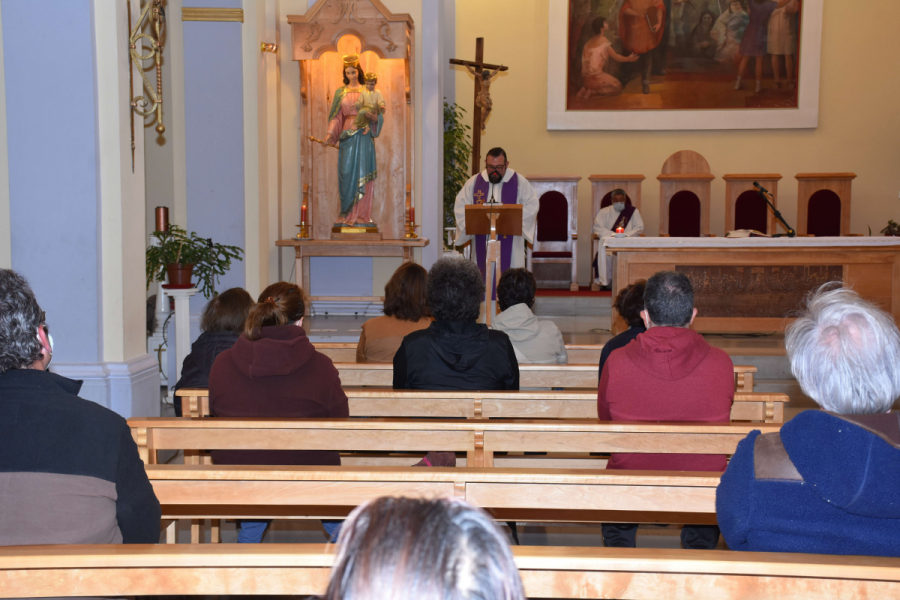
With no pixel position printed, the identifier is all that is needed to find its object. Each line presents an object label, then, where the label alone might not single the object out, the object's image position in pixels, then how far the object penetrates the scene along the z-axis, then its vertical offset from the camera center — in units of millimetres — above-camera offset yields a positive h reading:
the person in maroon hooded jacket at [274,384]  2916 -563
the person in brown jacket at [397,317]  4031 -434
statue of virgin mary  8484 +882
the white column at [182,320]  5586 -624
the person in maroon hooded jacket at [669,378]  2709 -492
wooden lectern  6664 +86
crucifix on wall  10531 +1874
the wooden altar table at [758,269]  7488 -340
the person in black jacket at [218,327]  3781 -457
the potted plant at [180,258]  5676 -199
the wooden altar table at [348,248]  8273 -179
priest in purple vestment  8270 +366
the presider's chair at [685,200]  11352 +455
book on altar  7817 -2
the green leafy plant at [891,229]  10719 +62
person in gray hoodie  4164 -485
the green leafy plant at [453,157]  10461 +987
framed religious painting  11750 +2453
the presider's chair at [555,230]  11438 +25
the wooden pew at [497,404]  3137 -682
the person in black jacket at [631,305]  3684 -335
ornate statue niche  8594 +934
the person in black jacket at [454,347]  3334 -476
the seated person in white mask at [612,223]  10805 +125
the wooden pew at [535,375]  3936 -707
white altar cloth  7457 -87
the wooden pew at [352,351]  4805 -746
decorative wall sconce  4422 +954
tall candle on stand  6523 +86
